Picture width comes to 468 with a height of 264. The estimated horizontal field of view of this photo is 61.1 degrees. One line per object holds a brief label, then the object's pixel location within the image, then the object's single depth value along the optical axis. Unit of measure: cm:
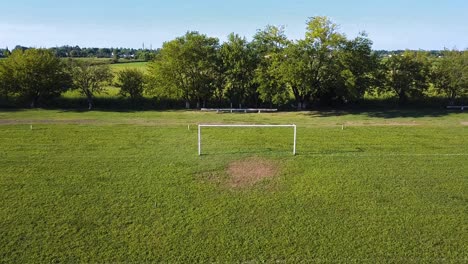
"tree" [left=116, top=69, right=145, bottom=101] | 3784
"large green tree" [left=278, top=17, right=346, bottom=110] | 3315
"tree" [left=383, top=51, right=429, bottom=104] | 3619
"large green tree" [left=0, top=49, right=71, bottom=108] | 3525
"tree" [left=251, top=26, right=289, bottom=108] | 3450
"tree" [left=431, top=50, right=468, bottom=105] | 3488
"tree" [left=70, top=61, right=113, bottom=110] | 3647
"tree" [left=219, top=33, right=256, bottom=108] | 3616
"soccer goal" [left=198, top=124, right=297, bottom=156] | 1821
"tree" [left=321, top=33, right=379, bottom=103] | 3334
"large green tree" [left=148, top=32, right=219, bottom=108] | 3584
